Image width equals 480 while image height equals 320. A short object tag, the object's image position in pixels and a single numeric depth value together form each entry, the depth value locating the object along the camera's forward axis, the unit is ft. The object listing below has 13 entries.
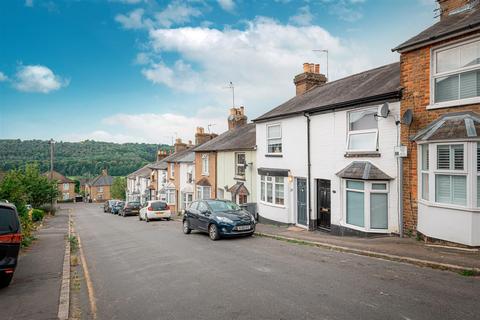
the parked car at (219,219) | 43.42
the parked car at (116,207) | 144.05
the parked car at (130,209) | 117.60
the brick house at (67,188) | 309.12
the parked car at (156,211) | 86.33
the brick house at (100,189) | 322.14
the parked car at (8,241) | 23.06
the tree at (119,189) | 277.44
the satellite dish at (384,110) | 36.22
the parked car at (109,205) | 153.79
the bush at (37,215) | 98.53
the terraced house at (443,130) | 28.60
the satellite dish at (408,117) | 33.94
